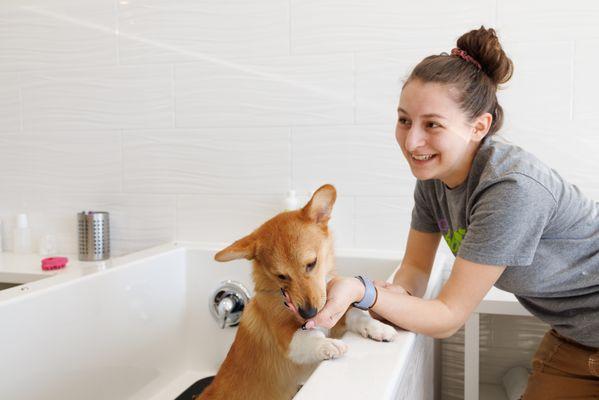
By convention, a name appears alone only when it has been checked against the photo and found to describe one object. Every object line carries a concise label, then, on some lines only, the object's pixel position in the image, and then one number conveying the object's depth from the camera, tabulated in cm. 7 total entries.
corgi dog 98
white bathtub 83
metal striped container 201
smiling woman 92
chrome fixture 179
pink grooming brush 184
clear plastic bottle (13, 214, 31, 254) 213
